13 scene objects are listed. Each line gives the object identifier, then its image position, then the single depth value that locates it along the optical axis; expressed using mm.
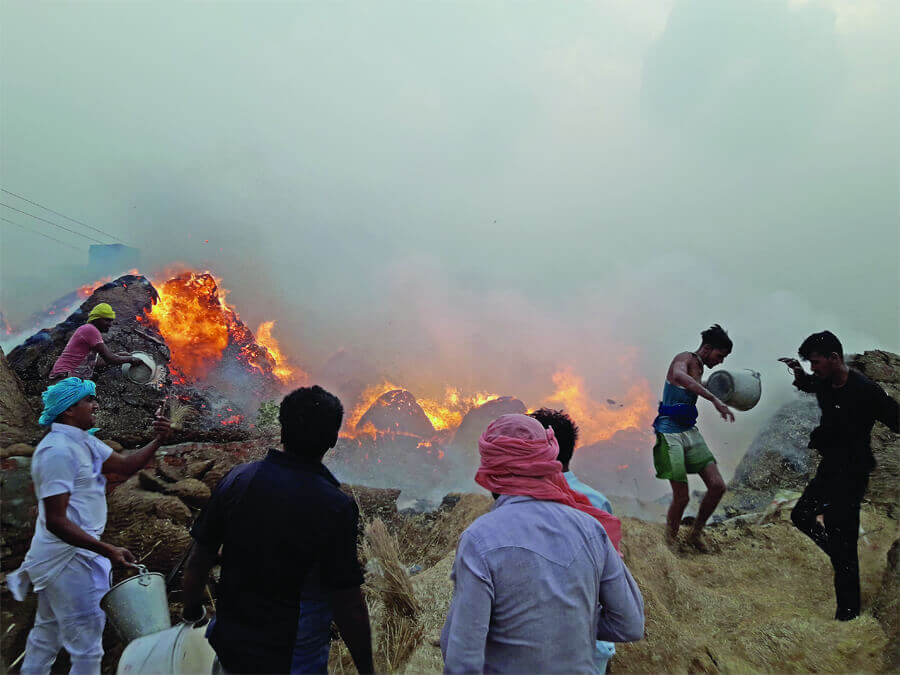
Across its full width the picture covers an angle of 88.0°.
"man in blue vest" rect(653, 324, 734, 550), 4832
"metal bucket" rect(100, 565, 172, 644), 2758
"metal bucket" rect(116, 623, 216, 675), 2273
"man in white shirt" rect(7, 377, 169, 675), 2777
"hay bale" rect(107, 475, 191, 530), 4688
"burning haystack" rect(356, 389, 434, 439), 15039
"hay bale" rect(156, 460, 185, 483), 5449
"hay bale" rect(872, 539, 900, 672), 3041
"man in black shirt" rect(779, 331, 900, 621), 3621
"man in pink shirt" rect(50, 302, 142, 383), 5836
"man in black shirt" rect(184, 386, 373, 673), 1964
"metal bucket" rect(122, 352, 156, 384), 5879
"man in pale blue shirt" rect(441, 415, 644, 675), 1673
